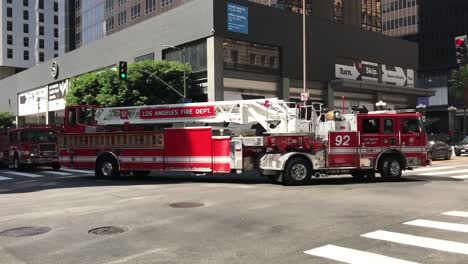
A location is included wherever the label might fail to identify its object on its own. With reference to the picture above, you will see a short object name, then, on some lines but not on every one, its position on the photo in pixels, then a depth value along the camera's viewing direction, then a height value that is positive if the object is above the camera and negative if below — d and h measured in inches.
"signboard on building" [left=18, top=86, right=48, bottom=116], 3068.4 +255.3
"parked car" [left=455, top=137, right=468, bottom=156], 1439.5 -36.5
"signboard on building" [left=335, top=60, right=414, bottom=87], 2250.2 +313.0
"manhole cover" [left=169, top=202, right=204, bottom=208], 478.0 -65.8
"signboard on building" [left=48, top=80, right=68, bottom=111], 2824.8 +271.7
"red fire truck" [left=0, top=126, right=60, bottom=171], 1088.8 -15.0
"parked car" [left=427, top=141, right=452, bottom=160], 1236.5 -36.2
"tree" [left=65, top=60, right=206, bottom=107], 1742.1 +192.8
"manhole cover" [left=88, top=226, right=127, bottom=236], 356.2 -67.9
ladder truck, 677.3 -4.3
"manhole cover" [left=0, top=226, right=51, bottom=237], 360.2 -68.9
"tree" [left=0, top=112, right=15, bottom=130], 3353.8 +150.8
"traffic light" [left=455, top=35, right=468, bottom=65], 780.6 +137.8
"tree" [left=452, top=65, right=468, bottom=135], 2645.2 +288.2
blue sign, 1782.7 +443.3
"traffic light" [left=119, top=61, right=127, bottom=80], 1270.9 +178.7
